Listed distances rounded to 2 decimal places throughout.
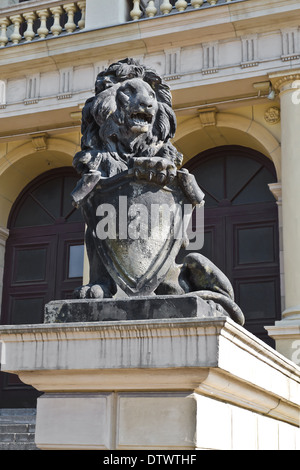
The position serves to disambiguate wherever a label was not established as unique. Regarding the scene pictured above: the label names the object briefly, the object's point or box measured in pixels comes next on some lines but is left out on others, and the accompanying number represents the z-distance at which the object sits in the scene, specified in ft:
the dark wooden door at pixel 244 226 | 46.19
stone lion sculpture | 14.56
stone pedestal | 11.55
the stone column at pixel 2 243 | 54.33
